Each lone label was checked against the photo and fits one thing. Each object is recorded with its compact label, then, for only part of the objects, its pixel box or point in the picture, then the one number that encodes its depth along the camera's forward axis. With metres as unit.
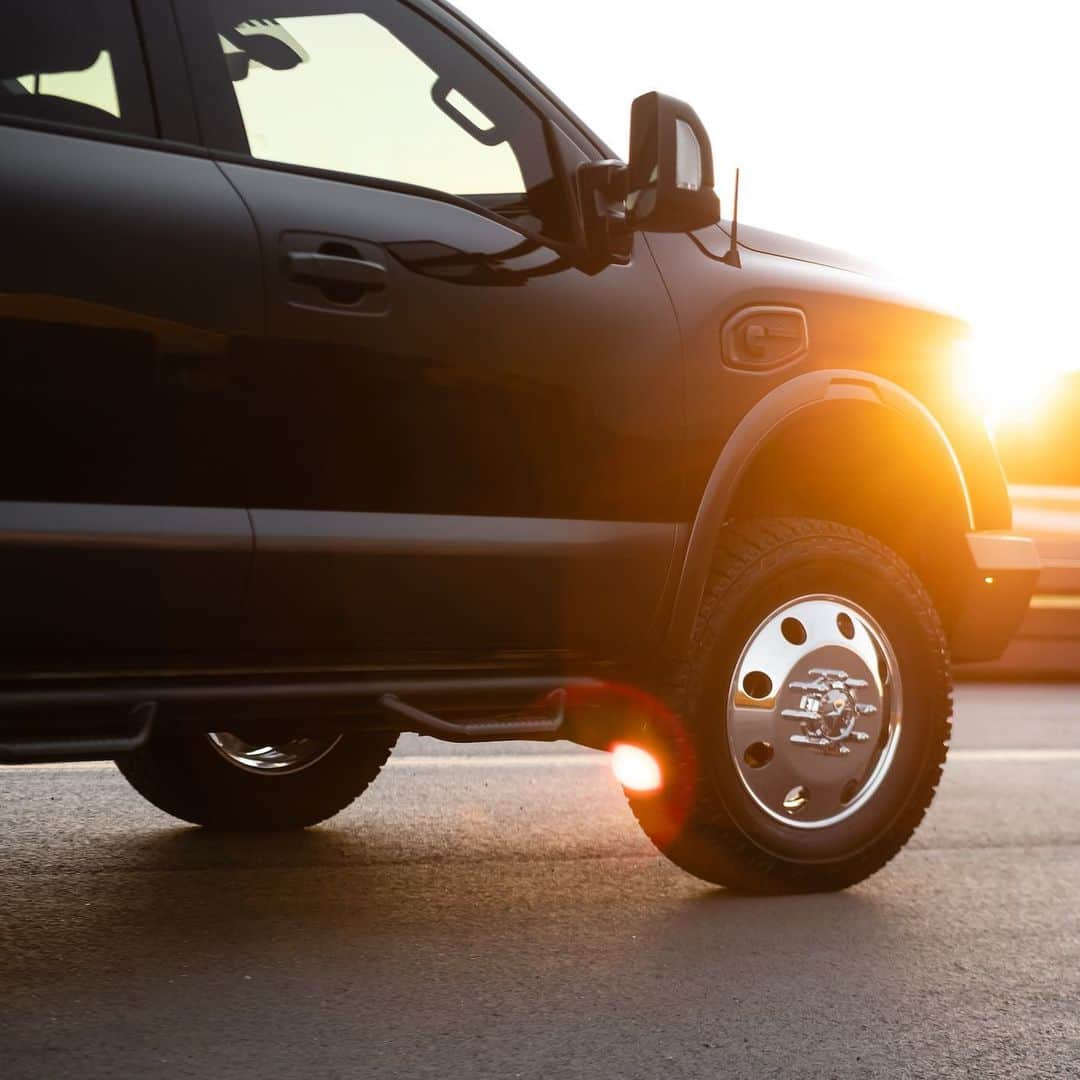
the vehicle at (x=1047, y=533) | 19.62
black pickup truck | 6.54
